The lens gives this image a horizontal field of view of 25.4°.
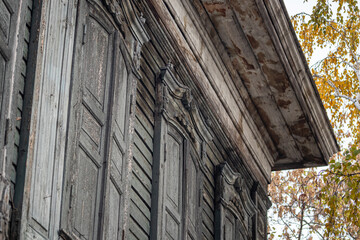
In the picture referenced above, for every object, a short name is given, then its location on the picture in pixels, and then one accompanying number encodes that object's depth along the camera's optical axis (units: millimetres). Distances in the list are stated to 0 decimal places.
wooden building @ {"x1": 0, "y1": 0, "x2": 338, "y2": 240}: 4594
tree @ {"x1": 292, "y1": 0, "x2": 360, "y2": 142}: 17406
